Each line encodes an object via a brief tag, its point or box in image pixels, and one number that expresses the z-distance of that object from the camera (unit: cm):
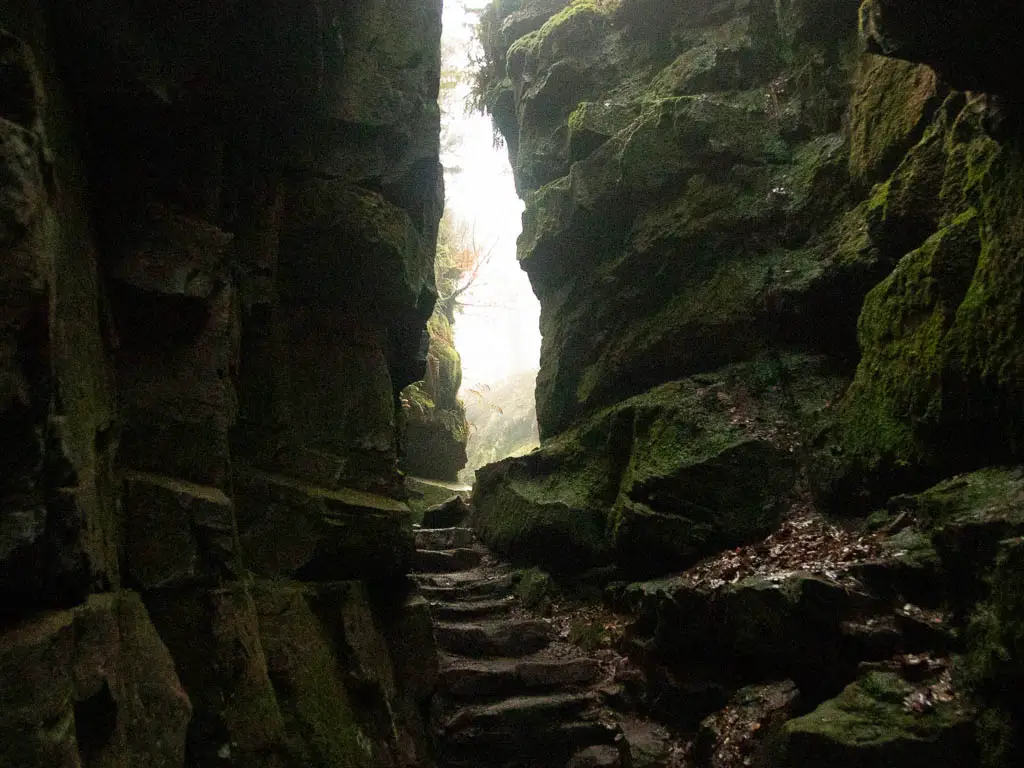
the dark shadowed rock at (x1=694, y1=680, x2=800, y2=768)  638
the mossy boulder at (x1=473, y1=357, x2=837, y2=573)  914
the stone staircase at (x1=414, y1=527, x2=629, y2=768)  778
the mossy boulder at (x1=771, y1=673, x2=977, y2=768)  507
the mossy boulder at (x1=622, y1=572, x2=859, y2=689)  646
